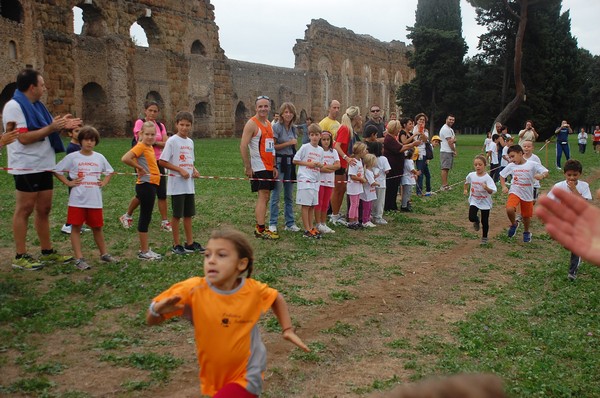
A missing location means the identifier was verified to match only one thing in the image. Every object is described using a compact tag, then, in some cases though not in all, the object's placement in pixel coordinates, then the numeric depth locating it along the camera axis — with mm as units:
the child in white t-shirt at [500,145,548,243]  9539
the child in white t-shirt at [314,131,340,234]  9719
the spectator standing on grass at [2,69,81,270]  6512
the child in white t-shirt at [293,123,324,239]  9297
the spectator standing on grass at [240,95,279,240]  8867
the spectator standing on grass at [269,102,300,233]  9281
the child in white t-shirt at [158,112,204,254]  7750
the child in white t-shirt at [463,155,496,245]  9422
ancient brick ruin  24812
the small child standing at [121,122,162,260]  7434
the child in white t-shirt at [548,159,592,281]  7914
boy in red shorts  6934
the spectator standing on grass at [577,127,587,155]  31891
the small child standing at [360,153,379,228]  10516
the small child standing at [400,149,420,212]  12211
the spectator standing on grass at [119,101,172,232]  8680
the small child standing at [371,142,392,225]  10914
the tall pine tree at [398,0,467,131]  41281
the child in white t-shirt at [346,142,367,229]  10258
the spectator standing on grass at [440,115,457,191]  14227
